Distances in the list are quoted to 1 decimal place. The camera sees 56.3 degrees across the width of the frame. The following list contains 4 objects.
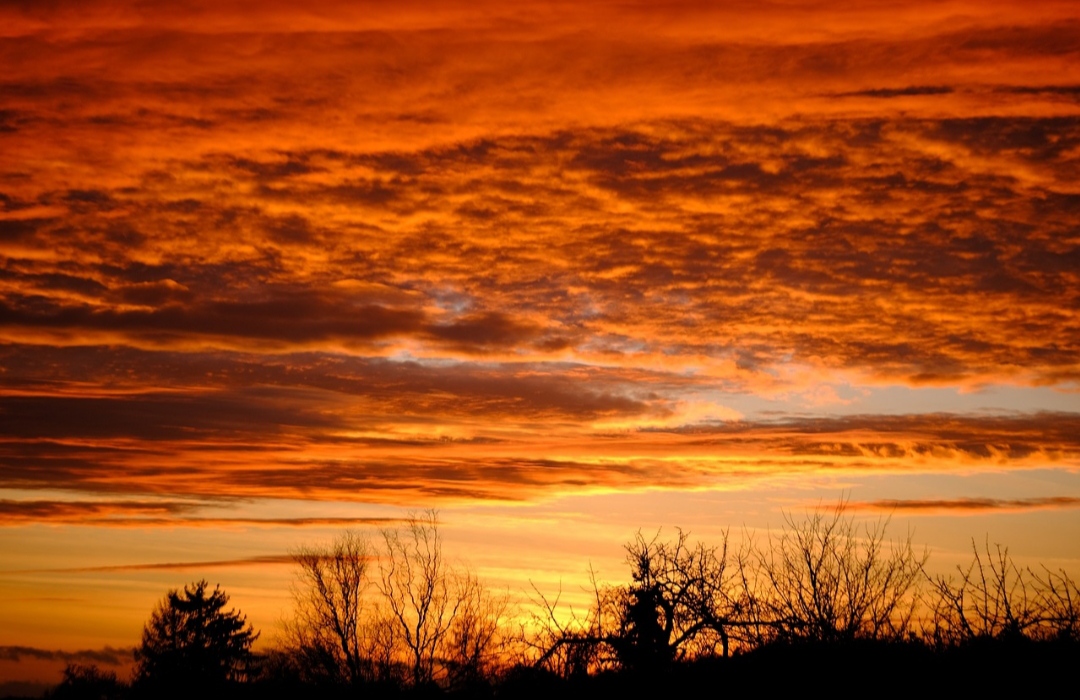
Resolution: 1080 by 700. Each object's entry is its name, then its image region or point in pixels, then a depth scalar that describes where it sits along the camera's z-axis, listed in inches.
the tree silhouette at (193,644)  2596.0
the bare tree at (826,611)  535.8
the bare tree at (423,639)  1464.3
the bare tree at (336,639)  1585.9
